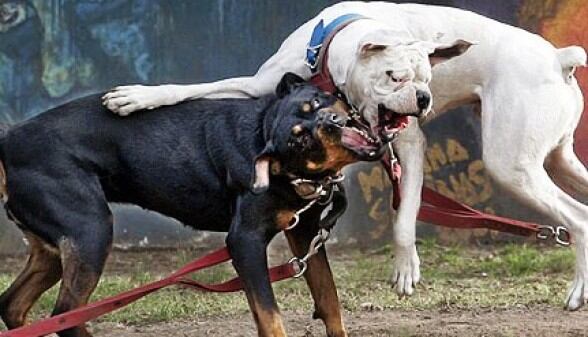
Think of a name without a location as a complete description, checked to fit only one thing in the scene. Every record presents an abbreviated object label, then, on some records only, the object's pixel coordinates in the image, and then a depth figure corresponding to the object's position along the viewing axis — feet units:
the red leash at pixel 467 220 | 38.95
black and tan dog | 32.93
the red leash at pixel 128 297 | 33.19
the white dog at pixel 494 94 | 36.99
